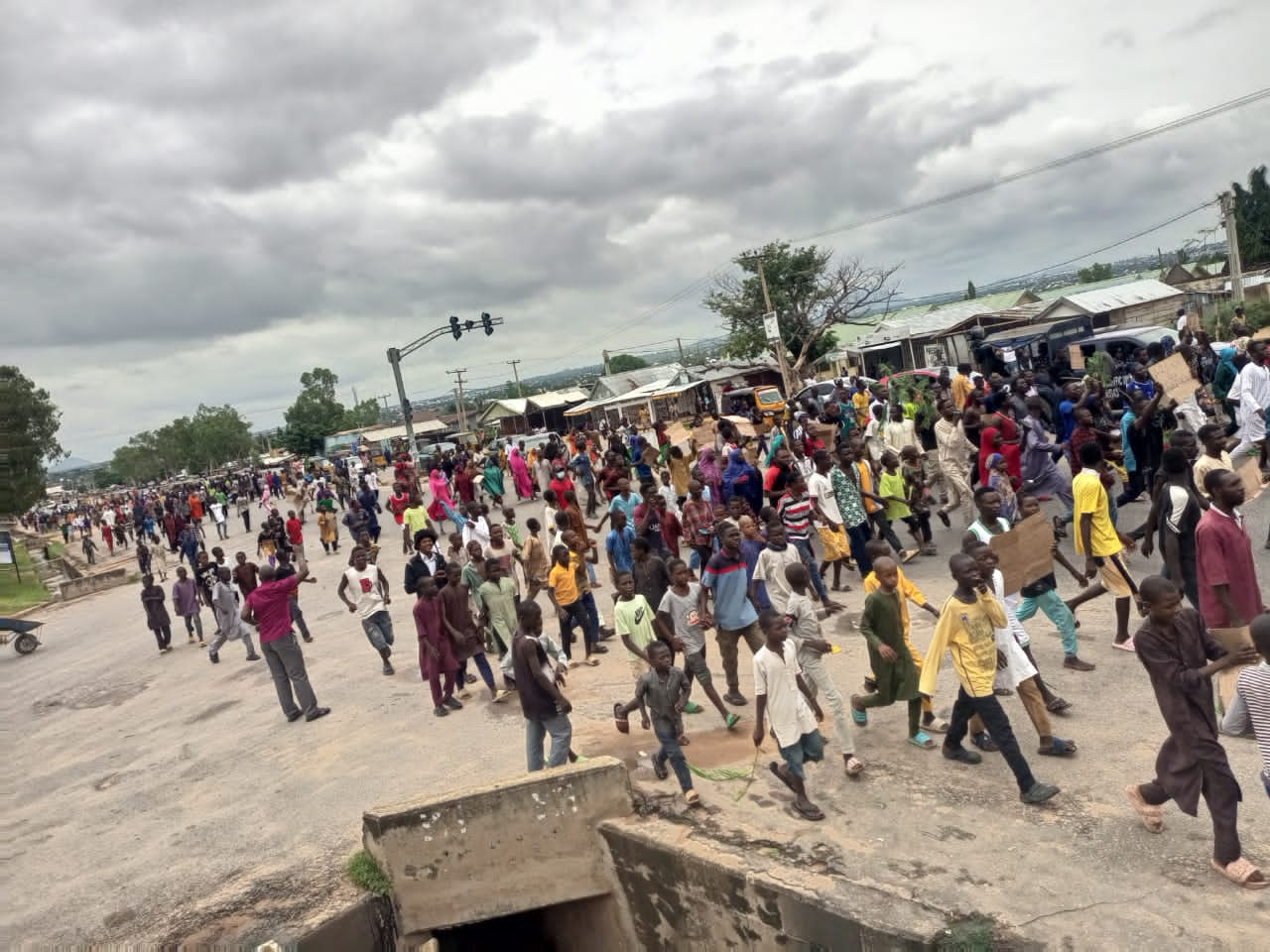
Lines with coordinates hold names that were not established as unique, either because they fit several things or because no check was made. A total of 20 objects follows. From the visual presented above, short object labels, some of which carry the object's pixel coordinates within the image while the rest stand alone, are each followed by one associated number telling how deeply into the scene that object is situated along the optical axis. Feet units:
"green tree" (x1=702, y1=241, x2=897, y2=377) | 124.98
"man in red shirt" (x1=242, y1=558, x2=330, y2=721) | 28.07
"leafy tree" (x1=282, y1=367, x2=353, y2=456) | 291.17
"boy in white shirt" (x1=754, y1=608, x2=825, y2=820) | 17.72
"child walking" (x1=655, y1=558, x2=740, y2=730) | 21.97
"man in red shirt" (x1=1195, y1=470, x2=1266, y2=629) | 16.20
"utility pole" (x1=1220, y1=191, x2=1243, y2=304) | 95.71
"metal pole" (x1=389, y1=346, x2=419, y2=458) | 75.77
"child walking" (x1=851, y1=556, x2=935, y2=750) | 18.74
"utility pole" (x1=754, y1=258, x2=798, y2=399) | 95.04
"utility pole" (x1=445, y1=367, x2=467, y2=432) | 205.67
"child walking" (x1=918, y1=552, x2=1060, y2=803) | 16.37
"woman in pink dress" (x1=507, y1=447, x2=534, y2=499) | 65.16
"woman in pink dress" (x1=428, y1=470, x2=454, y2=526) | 52.65
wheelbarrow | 58.29
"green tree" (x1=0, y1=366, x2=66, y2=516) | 108.99
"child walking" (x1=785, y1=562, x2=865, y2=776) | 19.06
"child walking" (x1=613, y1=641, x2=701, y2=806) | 19.06
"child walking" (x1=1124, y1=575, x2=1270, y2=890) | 13.03
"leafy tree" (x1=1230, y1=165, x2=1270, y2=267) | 154.30
